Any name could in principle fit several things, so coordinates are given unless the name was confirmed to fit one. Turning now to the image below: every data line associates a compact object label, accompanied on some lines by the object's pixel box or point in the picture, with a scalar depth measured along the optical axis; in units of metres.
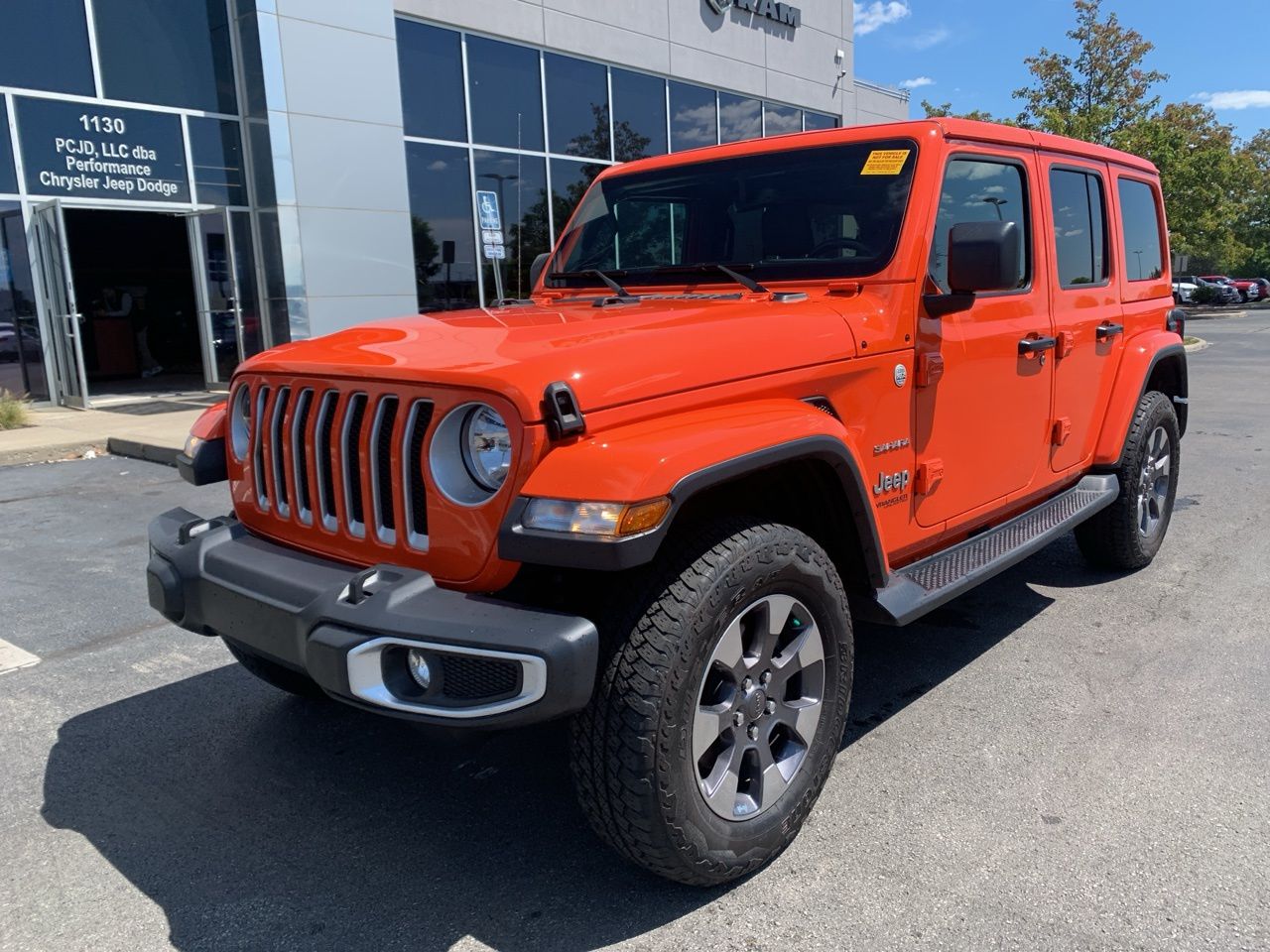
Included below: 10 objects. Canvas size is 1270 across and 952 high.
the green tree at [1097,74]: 31.28
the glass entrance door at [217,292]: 12.95
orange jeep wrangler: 2.24
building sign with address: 11.81
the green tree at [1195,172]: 27.44
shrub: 10.73
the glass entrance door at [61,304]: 11.80
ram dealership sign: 17.67
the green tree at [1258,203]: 45.47
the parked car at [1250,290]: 45.50
